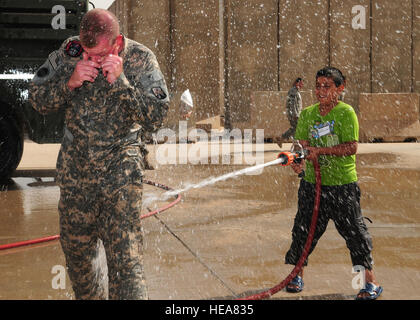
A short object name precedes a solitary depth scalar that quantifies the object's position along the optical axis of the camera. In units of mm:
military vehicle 9211
